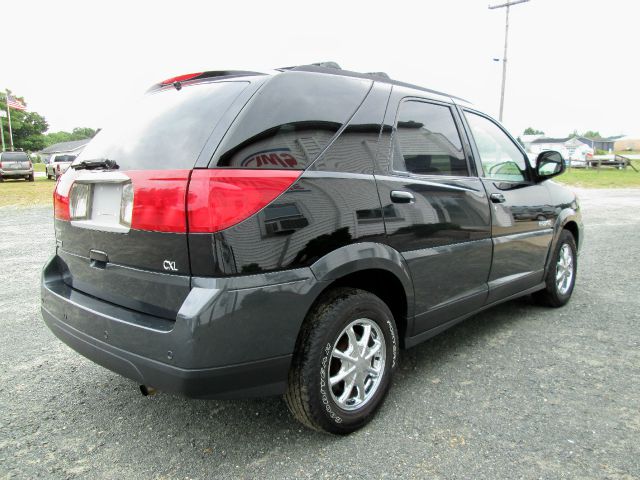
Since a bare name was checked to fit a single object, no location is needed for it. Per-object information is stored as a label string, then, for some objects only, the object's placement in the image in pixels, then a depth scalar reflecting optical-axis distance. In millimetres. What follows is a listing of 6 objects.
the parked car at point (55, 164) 25534
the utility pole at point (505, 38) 24903
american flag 33309
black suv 1927
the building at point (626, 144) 123781
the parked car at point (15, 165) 24844
